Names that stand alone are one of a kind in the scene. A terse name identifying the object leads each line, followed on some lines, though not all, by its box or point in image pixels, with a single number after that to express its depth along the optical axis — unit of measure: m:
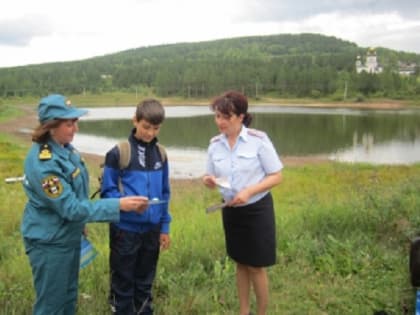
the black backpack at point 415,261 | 3.02
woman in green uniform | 2.23
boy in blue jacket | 2.63
